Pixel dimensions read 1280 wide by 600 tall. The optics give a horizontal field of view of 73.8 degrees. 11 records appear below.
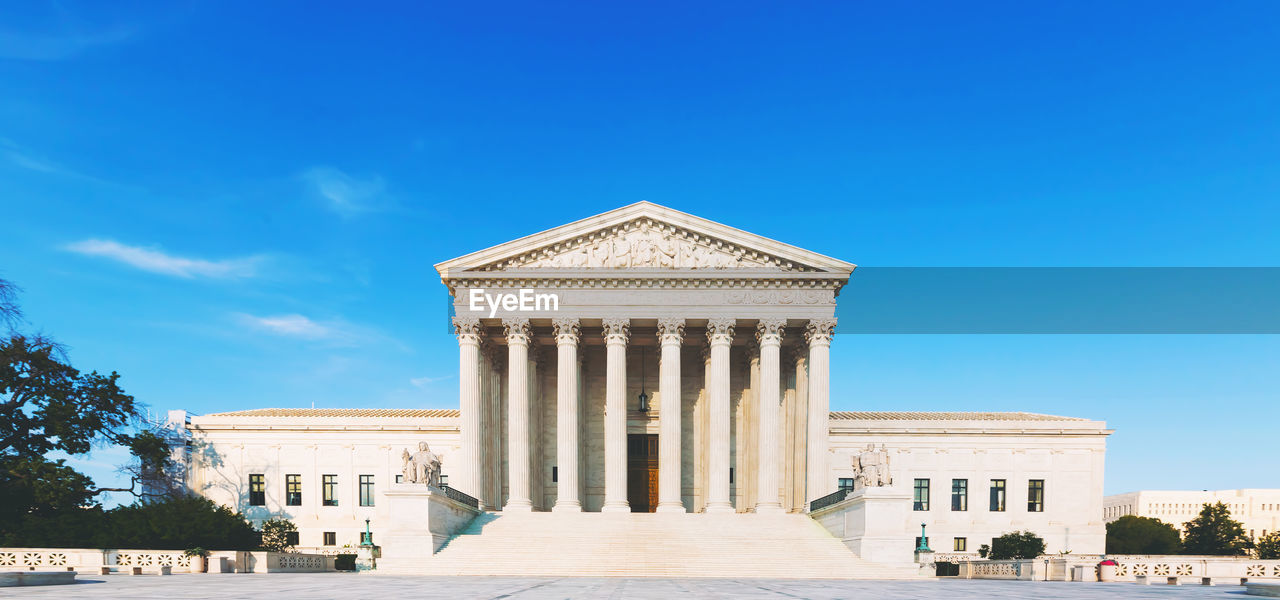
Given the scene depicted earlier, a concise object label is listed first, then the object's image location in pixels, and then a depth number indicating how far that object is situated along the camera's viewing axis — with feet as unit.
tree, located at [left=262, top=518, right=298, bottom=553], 152.56
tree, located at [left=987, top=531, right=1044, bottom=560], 158.30
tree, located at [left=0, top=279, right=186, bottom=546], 123.85
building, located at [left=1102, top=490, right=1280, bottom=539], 476.95
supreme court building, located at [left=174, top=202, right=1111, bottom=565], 145.38
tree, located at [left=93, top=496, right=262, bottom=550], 124.47
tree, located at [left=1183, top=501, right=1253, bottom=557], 202.80
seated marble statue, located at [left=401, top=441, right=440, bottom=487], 117.91
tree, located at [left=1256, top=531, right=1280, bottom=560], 174.60
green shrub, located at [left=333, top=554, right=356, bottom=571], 125.53
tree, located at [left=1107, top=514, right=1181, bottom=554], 191.42
